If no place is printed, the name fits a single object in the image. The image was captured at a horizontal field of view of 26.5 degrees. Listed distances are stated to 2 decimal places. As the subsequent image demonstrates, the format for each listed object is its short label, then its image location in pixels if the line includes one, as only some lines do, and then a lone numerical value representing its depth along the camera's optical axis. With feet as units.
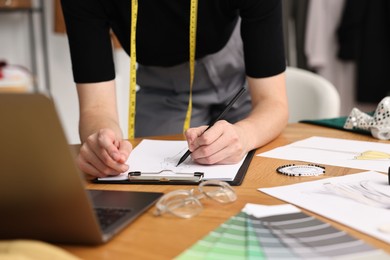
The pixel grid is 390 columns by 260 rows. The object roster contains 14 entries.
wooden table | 3.14
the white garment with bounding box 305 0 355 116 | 12.31
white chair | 6.16
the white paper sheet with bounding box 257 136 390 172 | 4.23
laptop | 2.89
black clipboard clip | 3.94
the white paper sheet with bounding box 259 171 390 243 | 3.33
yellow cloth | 2.87
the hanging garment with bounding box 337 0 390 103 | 11.66
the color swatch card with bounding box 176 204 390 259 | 3.04
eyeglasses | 3.50
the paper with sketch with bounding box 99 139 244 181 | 4.08
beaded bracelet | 4.02
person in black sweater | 4.27
